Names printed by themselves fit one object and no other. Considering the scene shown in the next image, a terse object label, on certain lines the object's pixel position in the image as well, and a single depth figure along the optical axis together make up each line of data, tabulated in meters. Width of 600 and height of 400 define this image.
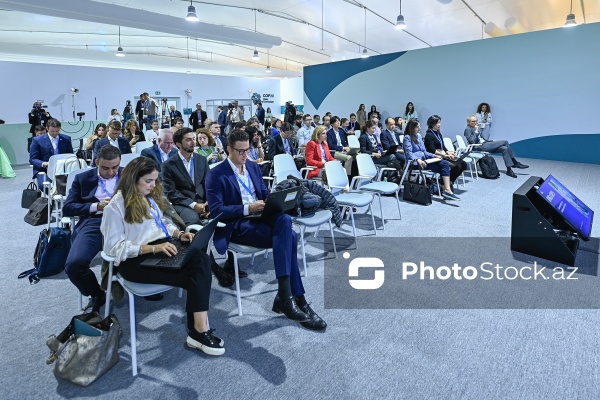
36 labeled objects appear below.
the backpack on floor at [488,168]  8.41
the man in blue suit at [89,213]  2.75
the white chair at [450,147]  8.09
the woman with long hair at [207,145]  5.70
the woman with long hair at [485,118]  11.34
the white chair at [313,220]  3.54
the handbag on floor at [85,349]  2.21
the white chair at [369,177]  4.95
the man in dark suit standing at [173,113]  13.09
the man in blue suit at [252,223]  2.86
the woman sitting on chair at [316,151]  5.70
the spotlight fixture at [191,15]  9.31
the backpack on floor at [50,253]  3.49
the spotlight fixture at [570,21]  9.77
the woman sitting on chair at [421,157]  6.37
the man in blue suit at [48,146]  5.72
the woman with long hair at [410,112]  12.80
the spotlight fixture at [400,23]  10.08
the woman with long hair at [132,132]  8.30
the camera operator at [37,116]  11.93
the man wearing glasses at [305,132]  8.20
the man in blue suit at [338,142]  7.23
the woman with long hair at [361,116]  12.96
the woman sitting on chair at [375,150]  7.00
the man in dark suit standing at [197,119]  12.95
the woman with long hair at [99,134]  7.18
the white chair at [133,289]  2.31
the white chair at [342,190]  4.32
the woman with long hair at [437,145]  6.79
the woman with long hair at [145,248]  2.40
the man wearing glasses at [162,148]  4.57
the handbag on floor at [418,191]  6.26
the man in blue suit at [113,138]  6.17
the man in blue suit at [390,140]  7.21
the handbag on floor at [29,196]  5.37
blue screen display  3.88
